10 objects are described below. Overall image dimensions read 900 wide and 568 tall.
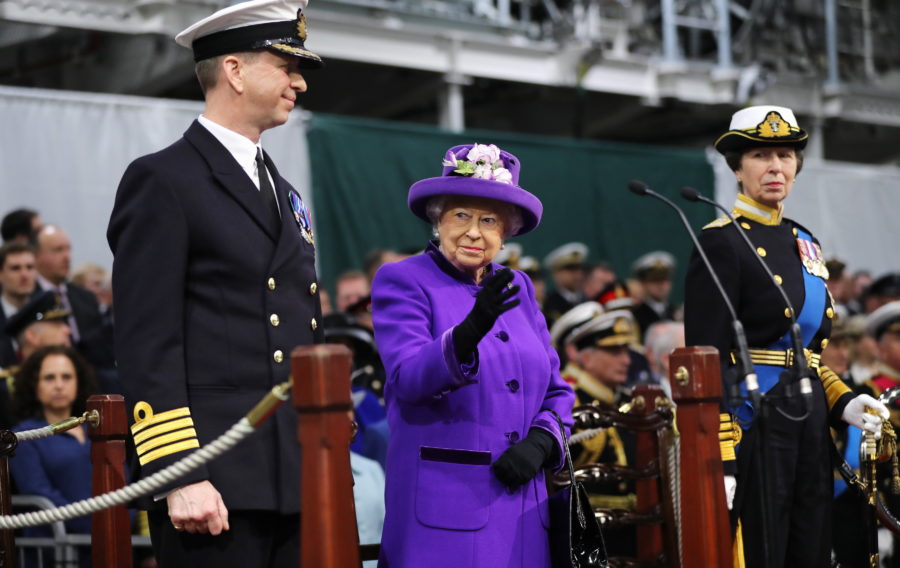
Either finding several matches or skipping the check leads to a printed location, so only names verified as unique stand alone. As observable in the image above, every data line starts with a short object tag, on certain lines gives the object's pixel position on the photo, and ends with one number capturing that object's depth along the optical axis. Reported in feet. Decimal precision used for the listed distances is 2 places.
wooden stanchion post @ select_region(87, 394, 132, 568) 25.44
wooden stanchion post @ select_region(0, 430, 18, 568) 24.90
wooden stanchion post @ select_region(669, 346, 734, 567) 23.76
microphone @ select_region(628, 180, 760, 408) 21.91
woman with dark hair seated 37.50
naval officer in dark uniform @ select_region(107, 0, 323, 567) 18.76
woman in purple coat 21.71
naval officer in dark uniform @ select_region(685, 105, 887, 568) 26.68
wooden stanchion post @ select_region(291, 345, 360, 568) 17.67
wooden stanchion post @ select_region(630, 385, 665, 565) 32.63
